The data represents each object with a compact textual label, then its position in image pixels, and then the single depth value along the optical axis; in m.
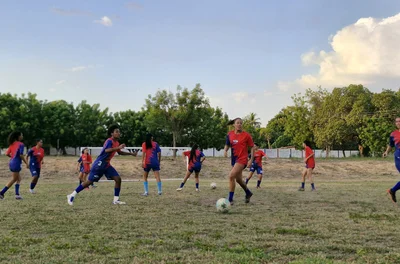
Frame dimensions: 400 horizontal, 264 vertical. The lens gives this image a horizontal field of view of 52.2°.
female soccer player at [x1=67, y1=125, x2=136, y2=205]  10.52
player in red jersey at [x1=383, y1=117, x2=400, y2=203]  11.12
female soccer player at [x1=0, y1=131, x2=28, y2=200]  12.60
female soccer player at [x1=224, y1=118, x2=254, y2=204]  10.62
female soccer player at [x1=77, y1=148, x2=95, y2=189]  17.98
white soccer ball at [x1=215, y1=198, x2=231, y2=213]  9.13
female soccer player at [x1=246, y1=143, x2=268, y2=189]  17.77
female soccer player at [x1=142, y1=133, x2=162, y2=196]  14.18
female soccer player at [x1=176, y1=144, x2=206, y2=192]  16.03
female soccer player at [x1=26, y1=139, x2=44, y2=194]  15.03
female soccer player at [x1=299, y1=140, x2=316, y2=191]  16.73
